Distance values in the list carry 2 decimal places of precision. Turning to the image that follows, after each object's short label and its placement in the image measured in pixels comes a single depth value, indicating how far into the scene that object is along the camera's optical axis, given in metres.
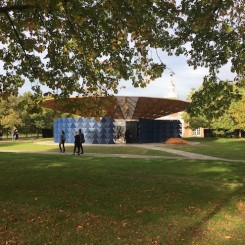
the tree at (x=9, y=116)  53.38
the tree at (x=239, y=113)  50.88
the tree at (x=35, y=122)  56.44
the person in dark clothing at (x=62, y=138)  25.29
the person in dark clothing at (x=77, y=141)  22.97
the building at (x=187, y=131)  77.25
